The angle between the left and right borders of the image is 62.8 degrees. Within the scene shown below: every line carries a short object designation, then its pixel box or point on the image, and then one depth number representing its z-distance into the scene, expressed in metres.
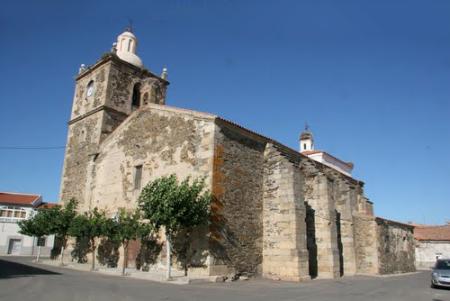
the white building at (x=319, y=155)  41.47
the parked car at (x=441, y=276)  14.30
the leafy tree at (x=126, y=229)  15.60
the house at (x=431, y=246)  39.66
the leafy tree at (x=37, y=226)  21.31
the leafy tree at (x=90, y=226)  17.39
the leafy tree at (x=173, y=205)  13.52
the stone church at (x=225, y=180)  15.55
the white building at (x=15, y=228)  37.22
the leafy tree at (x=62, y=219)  20.31
